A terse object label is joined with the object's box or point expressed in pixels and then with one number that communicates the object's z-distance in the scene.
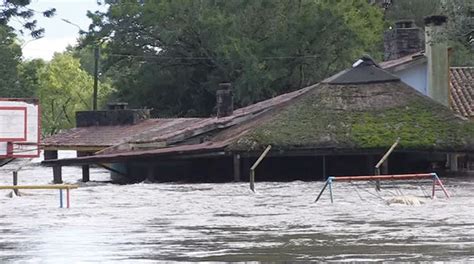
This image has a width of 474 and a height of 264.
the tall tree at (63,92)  105.88
